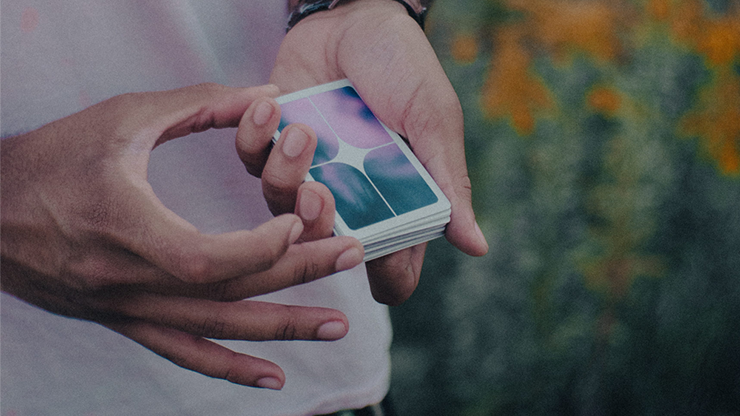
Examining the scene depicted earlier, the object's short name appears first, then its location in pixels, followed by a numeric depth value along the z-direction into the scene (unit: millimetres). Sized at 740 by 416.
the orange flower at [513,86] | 1181
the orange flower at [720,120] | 1236
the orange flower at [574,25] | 1173
